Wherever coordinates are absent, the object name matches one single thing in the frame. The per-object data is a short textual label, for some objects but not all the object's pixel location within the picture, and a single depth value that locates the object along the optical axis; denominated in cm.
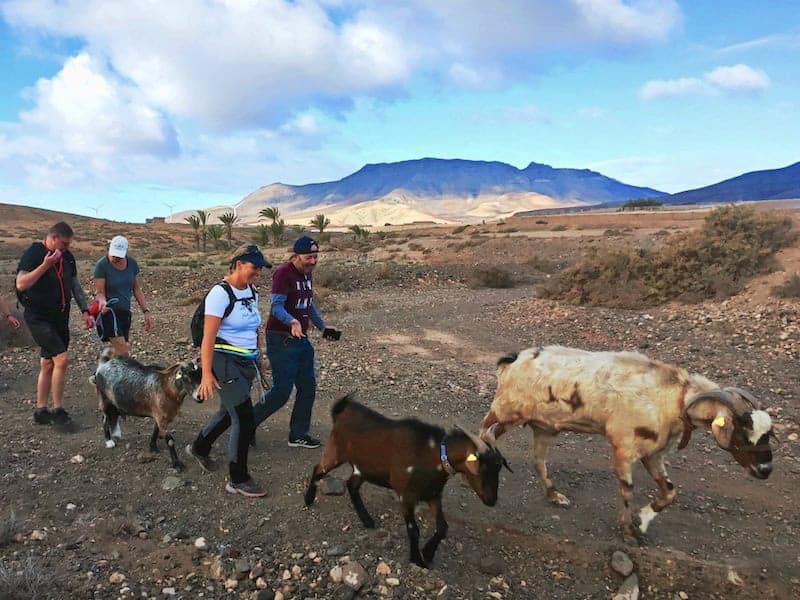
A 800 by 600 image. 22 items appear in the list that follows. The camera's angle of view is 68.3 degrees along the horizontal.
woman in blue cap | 481
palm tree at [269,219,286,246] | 4518
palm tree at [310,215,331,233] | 4956
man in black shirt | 632
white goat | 418
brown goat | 413
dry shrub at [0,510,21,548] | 426
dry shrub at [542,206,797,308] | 1472
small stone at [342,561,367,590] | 400
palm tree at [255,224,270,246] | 4322
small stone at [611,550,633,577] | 427
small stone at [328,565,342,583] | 405
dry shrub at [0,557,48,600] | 353
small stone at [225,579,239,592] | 394
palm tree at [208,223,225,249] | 4904
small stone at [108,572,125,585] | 388
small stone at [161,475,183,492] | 540
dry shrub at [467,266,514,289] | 2186
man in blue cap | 562
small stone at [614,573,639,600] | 407
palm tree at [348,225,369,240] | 4709
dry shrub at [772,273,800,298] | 1266
